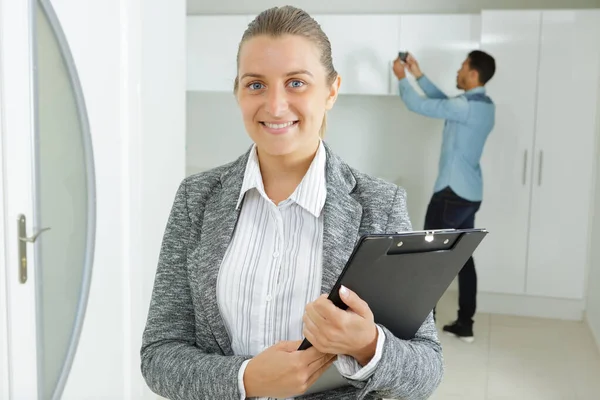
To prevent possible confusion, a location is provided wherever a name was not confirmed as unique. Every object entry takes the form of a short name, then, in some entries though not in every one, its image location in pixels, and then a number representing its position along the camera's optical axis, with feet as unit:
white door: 6.40
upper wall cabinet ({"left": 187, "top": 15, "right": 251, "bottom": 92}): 15.66
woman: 3.59
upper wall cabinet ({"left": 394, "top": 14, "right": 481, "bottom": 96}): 14.96
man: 13.16
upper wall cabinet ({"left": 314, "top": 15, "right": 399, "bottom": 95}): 15.06
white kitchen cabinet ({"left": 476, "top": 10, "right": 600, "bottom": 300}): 14.05
